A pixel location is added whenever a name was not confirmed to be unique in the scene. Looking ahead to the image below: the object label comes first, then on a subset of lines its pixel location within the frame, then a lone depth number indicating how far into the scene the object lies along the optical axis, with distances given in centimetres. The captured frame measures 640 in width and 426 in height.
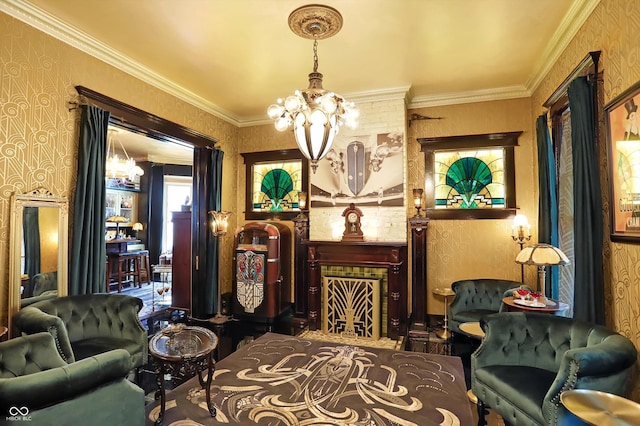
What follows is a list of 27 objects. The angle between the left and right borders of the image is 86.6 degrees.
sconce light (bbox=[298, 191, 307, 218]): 532
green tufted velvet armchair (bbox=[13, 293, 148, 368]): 290
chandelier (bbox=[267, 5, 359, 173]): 267
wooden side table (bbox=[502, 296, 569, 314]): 297
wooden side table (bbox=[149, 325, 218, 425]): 233
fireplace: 457
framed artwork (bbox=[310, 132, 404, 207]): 478
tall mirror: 288
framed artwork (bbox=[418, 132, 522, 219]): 471
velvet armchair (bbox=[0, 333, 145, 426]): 166
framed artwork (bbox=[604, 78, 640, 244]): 213
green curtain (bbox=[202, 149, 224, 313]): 525
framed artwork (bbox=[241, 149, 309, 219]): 572
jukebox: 504
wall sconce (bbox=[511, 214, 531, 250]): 413
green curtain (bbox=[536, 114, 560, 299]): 360
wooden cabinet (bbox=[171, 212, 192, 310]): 545
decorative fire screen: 461
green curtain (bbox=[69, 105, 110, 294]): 331
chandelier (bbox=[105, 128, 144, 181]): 586
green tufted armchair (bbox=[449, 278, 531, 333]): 421
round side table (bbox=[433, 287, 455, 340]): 446
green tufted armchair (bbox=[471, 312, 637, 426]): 188
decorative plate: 306
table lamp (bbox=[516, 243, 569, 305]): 293
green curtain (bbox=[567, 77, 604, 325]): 251
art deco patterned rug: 252
